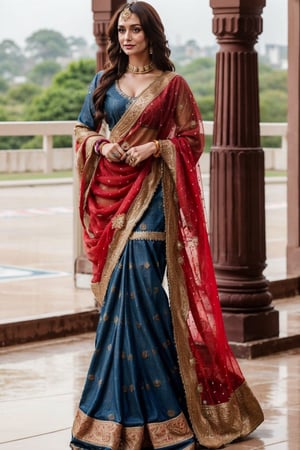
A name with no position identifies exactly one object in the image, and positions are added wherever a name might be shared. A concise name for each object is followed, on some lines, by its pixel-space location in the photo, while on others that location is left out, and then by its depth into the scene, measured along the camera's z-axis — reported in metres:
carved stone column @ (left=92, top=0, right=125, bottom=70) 8.66
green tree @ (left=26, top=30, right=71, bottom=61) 50.34
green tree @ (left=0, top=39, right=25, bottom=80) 49.78
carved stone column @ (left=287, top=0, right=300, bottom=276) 10.29
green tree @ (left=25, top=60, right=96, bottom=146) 31.19
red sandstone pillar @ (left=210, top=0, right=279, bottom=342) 7.72
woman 5.54
